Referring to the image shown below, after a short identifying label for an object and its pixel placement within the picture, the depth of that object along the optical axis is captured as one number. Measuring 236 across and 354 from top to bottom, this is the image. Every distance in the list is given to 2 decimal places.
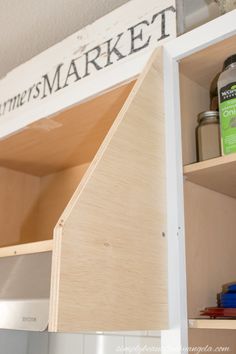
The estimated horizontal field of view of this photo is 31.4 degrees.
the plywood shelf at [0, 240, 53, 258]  0.72
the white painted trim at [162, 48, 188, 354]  0.70
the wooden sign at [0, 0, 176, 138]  0.87
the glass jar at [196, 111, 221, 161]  0.80
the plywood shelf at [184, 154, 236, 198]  0.72
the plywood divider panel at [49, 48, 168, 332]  0.58
